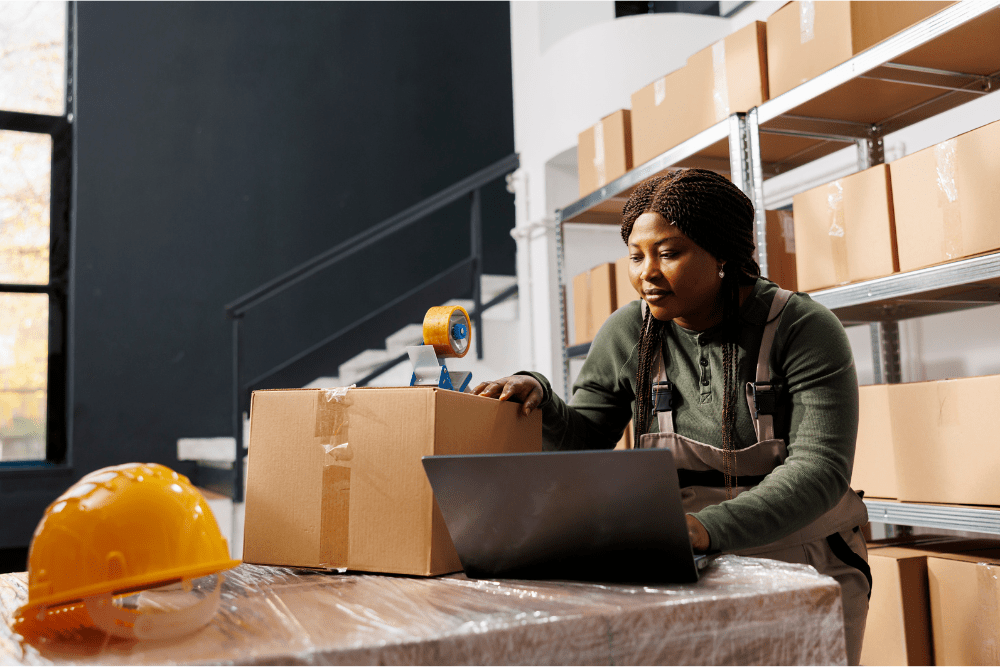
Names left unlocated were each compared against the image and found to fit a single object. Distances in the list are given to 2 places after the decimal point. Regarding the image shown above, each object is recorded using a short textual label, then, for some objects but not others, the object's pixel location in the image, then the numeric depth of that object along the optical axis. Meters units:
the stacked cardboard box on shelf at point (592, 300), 2.85
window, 4.18
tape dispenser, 0.95
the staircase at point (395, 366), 3.91
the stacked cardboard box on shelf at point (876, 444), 1.78
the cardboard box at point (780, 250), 2.18
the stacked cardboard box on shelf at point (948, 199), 1.56
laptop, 0.66
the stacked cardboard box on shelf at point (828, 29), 1.92
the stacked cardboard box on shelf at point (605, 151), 2.79
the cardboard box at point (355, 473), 0.81
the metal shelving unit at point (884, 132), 1.68
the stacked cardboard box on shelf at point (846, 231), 1.80
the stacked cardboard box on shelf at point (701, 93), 2.22
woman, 1.01
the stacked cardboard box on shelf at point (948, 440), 1.55
